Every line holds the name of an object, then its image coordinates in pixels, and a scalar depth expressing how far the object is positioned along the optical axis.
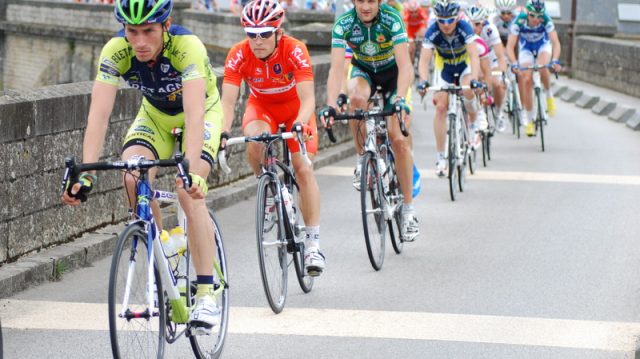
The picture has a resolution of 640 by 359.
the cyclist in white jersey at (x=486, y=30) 18.02
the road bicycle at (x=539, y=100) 19.19
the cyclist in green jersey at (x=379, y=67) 10.12
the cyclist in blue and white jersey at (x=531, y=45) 19.94
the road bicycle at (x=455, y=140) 13.92
